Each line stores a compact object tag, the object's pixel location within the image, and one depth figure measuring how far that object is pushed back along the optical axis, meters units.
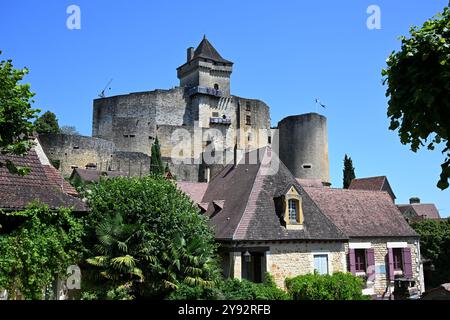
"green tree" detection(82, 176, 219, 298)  13.12
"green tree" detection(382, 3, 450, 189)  6.96
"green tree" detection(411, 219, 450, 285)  27.20
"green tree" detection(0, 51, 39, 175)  9.02
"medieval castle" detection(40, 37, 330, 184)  47.31
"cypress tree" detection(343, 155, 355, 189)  46.89
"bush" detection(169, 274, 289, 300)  12.88
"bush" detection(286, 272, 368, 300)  15.47
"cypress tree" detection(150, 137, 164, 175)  42.25
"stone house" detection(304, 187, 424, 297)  19.30
